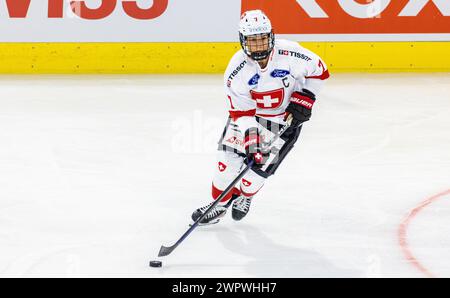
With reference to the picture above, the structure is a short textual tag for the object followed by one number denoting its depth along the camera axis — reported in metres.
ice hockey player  8.91
